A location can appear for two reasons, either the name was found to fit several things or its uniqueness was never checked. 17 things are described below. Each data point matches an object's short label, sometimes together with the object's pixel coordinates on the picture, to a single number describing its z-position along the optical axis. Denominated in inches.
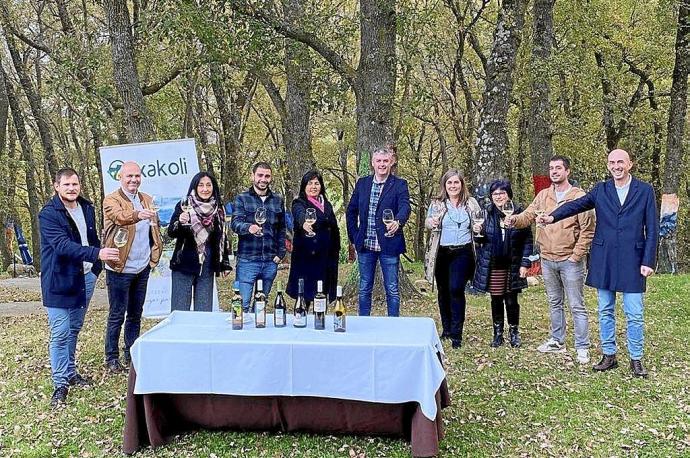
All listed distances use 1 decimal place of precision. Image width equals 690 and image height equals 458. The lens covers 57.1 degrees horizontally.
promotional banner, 320.5
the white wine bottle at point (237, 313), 167.4
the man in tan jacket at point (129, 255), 214.5
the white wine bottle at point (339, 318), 163.6
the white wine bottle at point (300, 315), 167.0
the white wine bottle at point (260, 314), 167.8
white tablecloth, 150.1
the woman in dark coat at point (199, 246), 227.9
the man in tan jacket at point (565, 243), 229.6
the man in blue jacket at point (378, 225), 242.2
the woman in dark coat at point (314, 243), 245.0
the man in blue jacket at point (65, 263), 195.2
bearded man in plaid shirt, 235.0
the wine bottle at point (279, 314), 168.9
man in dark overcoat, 211.0
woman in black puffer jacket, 244.4
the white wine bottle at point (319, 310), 164.1
